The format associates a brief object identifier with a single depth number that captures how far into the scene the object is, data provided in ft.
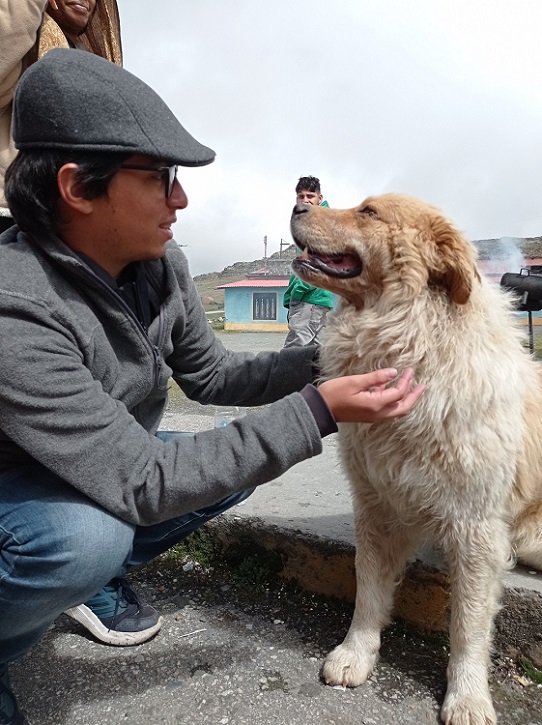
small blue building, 83.51
